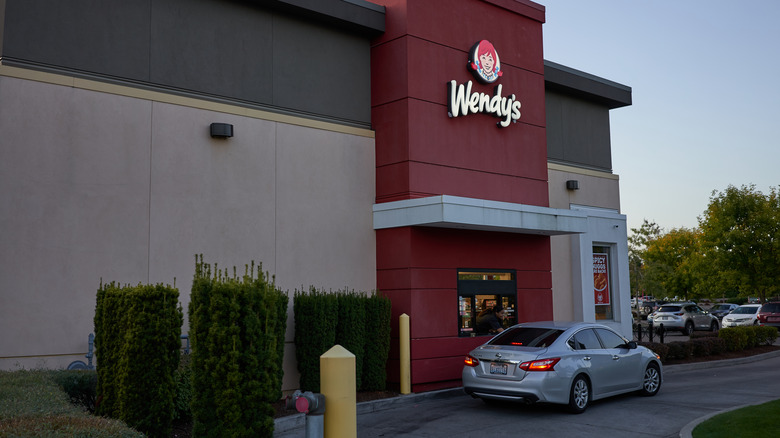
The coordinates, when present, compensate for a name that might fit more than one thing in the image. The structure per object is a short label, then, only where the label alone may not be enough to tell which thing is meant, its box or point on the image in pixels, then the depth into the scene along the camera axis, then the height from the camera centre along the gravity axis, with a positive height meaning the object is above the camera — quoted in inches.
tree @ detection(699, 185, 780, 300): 1541.6 +90.2
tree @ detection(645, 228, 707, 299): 2370.8 +83.3
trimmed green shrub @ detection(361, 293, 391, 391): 535.5 -46.0
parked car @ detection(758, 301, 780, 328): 1314.0 -66.3
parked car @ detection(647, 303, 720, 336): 1322.6 -73.2
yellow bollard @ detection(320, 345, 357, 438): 219.5 -34.2
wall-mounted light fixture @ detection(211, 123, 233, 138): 503.8 +114.9
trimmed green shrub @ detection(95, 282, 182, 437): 326.3 -34.0
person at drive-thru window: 611.5 -33.0
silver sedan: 440.5 -55.2
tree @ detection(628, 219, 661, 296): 1841.8 +87.5
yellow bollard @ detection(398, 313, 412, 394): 540.7 -51.4
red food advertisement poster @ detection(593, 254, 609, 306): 813.2 +3.5
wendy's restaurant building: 430.9 +98.9
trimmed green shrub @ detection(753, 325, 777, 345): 927.7 -74.6
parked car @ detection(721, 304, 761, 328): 1364.4 -73.1
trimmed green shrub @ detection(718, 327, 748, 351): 856.3 -72.1
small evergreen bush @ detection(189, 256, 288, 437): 288.8 -30.3
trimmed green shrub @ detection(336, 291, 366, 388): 518.6 -30.0
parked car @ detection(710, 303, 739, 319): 1803.6 -81.6
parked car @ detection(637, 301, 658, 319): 1864.9 -76.8
